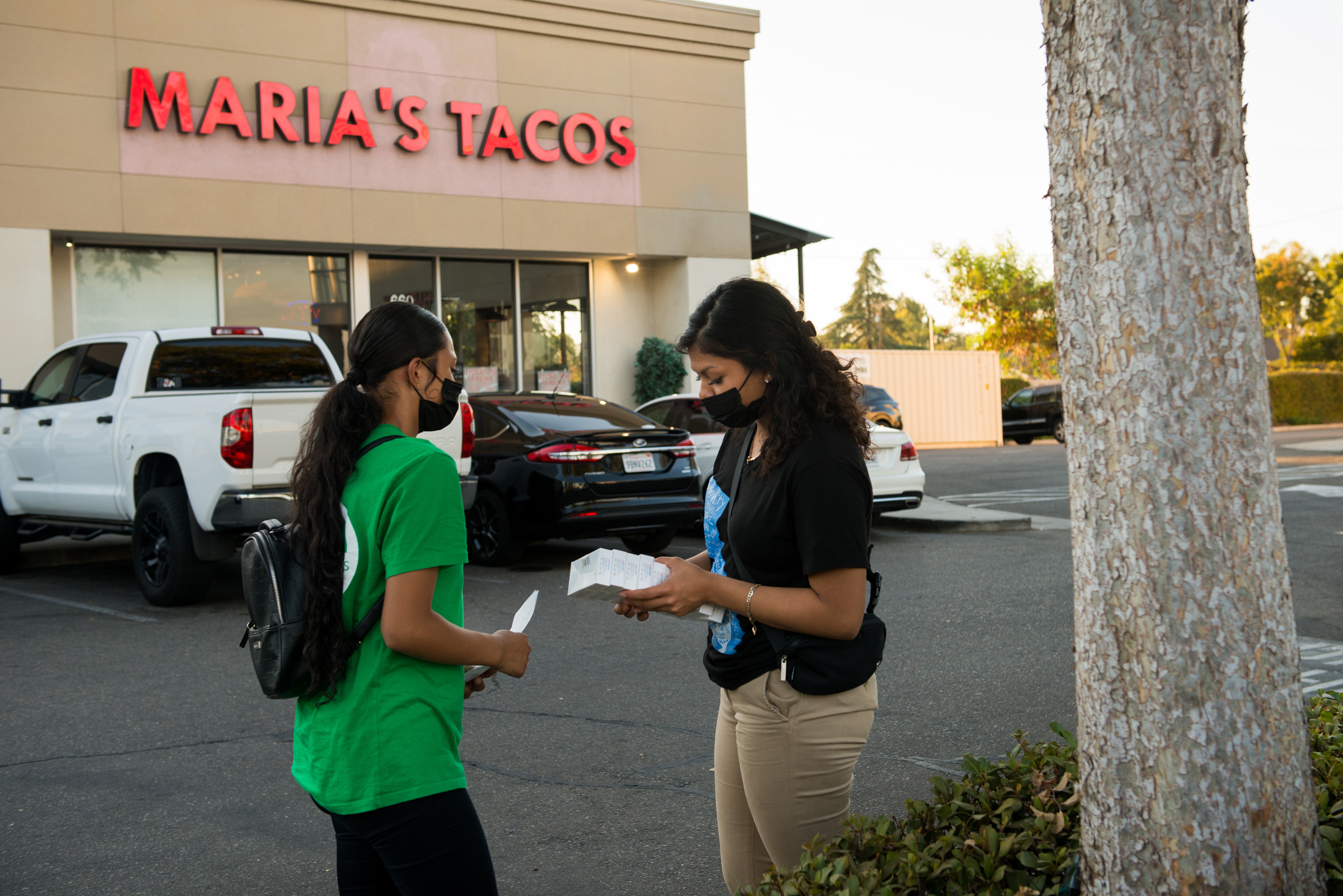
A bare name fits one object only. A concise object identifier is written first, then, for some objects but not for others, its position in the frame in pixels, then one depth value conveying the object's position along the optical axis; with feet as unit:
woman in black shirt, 7.83
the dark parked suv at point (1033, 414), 102.17
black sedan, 32.35
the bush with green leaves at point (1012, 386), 123.75
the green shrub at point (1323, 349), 172.24
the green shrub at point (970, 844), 7.20
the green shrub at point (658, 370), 64.28
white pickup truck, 26.07
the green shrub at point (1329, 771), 6.95
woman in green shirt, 6.99
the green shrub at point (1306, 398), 128.16
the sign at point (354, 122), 51.13
